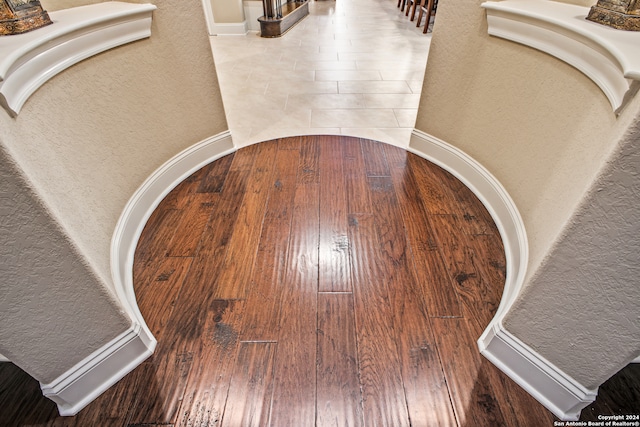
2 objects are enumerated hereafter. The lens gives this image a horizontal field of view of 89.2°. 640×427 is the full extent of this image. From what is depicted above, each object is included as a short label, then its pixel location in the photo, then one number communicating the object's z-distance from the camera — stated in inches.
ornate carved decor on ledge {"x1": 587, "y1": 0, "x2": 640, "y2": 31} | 39.5
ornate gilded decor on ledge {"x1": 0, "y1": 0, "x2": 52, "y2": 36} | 39.9
